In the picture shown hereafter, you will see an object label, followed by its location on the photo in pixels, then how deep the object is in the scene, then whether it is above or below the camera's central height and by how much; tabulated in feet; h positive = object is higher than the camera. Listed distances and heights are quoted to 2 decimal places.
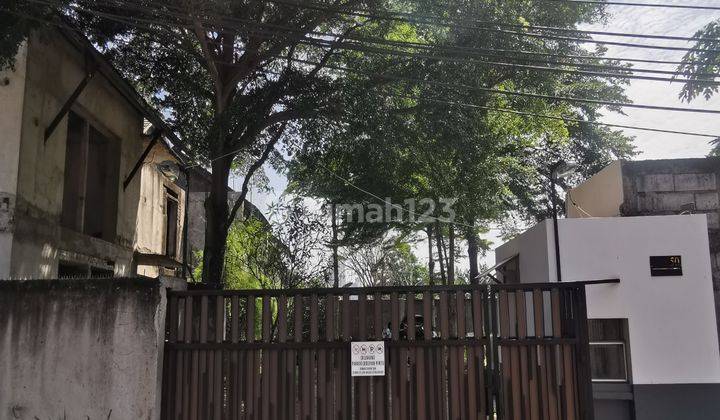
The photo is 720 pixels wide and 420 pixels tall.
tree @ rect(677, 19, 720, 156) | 29.32 +12.28
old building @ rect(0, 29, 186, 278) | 28.48 +9.12
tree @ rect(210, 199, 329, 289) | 40.63 +4.32
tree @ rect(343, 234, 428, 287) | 69.92 +6.61
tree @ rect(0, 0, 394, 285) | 35.14 +16.59
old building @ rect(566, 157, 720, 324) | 38.55 +8.08
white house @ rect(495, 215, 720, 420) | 33.83 -0.03
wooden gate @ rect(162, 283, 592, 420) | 19.76 -1.59
